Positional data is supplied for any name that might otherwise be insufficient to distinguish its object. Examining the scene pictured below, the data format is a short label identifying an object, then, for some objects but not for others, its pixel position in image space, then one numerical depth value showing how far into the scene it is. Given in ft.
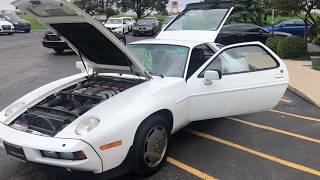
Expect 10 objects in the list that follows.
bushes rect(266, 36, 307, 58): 31.91
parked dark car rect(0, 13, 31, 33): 67.43
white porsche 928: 7.87
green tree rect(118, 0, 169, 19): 108.61
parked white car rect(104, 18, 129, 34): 60.31
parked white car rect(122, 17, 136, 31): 73.99
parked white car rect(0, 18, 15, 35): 60.65
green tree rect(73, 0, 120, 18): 108.00
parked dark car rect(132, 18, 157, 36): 66.83
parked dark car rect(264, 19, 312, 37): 48.94
